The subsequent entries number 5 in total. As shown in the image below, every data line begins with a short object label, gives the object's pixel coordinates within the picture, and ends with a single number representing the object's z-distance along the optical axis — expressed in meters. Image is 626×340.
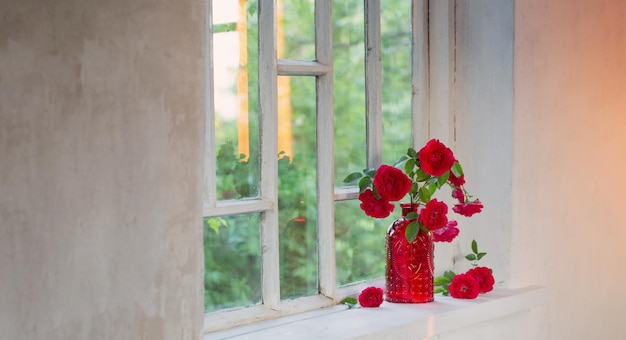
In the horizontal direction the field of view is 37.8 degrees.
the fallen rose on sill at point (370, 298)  2.35
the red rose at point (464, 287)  2.47
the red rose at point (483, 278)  2.51
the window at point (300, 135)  2.12
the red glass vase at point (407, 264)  2.42
